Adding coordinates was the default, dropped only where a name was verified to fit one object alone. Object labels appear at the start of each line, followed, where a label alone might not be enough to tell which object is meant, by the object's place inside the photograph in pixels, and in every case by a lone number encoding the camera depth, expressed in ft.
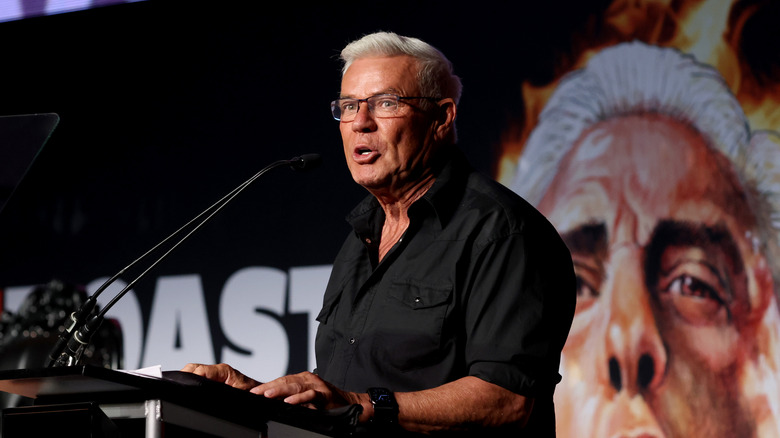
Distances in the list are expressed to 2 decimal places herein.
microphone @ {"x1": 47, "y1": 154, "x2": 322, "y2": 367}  16.37
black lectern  15.29
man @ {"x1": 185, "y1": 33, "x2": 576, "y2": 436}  16.21
